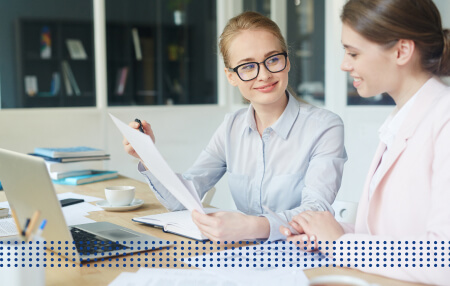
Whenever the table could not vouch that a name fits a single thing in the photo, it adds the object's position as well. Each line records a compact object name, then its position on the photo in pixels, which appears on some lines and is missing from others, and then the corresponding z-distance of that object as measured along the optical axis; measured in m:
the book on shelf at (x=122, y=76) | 5.15
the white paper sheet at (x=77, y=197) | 1.85
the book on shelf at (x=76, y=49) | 5.24
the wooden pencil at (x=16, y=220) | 0.89
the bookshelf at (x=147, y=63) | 5.15
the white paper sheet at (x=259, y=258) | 1.06
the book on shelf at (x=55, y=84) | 5.16
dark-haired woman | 0.98
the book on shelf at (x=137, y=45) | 5.15
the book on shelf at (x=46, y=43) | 5.15
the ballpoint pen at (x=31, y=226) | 0.85
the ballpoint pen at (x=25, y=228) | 0.85
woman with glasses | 1.63
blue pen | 0.87
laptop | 0.99
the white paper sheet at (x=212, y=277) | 0.94
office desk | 0.99
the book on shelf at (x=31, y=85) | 5.12
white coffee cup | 1.67
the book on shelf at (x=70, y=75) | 5.18
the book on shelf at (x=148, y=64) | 5.16
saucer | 1.65
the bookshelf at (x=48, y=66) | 5.14
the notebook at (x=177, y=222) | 1.30
